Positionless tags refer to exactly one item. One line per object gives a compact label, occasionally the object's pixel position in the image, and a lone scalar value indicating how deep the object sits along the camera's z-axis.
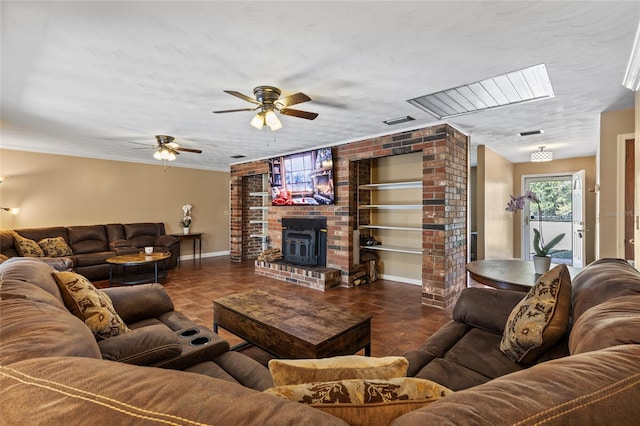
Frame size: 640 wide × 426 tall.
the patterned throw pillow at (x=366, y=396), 0.60
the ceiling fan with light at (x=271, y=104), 2.35
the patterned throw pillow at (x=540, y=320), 1.30
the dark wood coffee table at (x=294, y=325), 1.75
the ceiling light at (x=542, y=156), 4.71
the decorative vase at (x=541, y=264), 2.02
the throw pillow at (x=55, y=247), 4.54
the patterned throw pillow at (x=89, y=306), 1.51
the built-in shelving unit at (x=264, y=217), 6.44
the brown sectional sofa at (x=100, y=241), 4.51
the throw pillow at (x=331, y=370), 0.75
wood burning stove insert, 4.88
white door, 4.76
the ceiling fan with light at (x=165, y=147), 4.10
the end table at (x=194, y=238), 6.40
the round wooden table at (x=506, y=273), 1.88
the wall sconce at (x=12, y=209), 4.70
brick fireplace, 3.54
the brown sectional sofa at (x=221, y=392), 0.48
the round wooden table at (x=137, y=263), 4.09
